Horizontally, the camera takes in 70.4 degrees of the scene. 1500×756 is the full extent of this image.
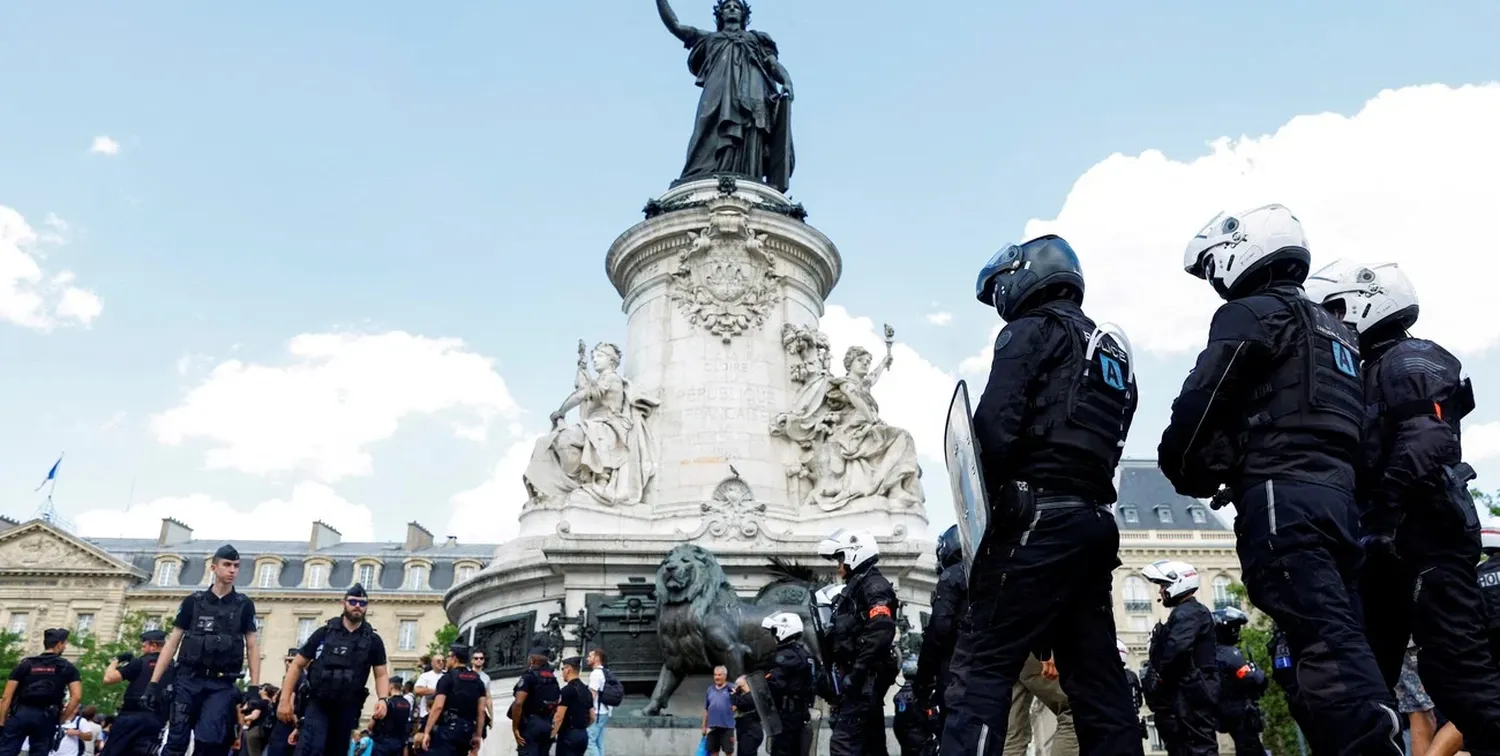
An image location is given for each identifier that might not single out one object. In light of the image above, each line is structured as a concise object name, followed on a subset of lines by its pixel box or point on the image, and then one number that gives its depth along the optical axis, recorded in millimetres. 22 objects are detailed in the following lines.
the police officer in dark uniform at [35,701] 10008
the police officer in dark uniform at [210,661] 8461
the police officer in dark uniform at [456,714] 9977
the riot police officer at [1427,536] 5145
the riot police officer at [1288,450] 4121
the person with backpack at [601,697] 11594
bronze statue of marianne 20641
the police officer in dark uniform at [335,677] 8430
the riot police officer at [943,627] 7836
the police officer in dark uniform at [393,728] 11242
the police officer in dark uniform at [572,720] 10352
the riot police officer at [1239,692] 8796
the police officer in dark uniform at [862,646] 7668
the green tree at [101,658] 40781
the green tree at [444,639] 45947
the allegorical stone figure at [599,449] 16109
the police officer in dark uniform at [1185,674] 8031
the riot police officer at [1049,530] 4508
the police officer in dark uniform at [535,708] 10406
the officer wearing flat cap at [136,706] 9539
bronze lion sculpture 12172
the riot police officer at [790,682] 9445
